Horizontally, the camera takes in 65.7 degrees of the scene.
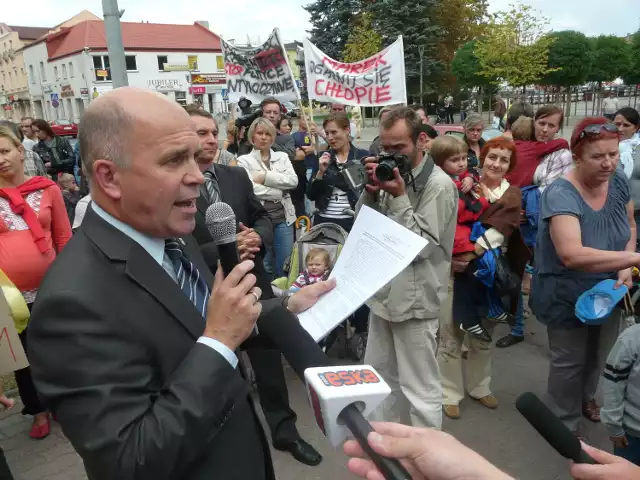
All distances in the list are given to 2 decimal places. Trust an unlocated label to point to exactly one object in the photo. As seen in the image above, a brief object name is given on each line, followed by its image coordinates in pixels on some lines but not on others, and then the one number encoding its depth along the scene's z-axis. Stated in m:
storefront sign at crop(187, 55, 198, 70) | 54.03
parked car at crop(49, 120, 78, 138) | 21.08
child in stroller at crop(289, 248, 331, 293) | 4.17
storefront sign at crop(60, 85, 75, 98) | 52.30
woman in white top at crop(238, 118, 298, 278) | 4.89
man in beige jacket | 2.83
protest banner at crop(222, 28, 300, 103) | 6.67
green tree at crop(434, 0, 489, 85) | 32.88
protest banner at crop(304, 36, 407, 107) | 6.49
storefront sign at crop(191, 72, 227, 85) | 53.59
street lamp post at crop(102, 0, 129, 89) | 5.38
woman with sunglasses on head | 2.74
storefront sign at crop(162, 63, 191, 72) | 53.59
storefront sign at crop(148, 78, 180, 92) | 53.19
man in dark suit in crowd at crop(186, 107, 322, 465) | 2.95
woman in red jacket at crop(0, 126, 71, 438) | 3.26
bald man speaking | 1.07
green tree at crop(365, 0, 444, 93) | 29.30
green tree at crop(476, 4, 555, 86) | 19.80
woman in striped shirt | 4.79
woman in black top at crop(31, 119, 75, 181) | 8.16
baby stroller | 4.43
